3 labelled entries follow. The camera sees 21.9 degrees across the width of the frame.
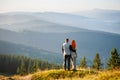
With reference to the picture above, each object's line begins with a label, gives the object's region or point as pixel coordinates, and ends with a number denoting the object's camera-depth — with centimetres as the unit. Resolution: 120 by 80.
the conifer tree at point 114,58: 8128
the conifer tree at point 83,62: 10614
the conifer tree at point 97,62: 9731
